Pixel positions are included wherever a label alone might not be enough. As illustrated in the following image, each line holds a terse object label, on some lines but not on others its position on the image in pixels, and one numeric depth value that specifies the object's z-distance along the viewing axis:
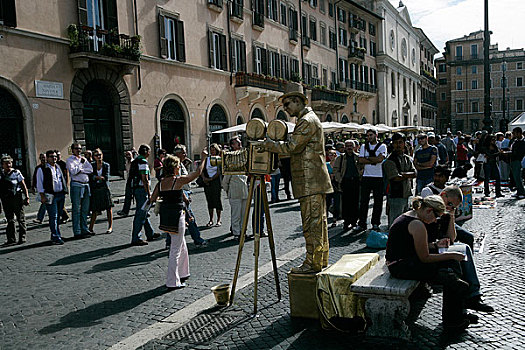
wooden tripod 4.66
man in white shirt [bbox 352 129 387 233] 8.34
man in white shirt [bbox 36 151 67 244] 8.63
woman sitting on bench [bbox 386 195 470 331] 4.11
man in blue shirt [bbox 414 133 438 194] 9.08
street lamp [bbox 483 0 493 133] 19.23
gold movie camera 4.46
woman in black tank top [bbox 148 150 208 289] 5.63
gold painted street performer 4.41
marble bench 3.85
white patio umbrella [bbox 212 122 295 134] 19.17
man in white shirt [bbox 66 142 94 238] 8.95
